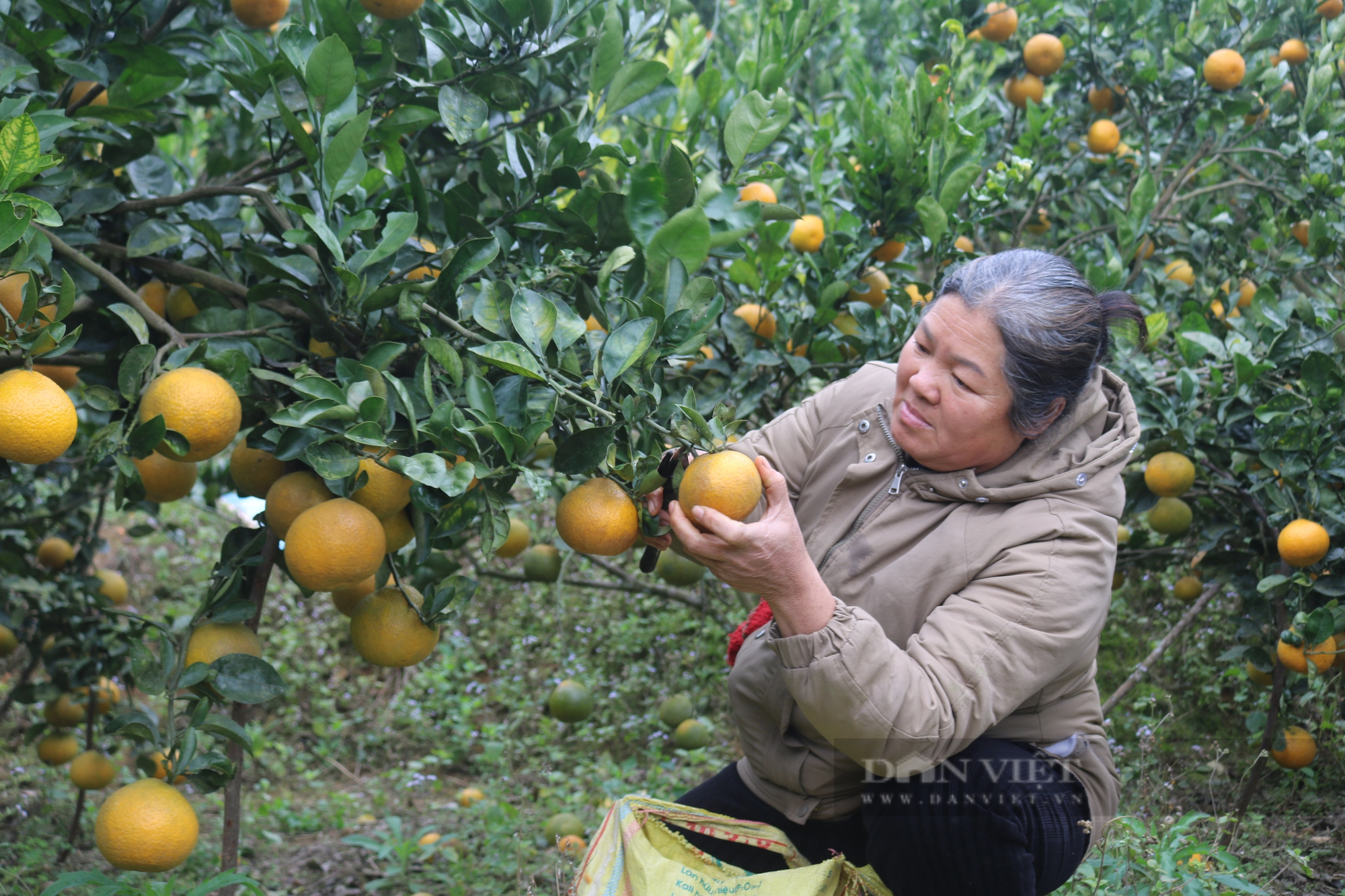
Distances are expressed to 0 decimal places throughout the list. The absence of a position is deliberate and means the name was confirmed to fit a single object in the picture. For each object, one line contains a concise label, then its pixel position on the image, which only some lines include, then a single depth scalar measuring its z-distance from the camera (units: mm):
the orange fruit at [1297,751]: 2328
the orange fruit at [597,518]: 1368
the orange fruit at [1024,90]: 2908
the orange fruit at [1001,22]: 2795
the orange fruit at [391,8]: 1488
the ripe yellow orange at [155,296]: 1702
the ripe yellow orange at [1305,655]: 2064
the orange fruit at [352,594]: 1680
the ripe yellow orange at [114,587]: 2906
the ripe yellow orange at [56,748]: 2647
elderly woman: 1363
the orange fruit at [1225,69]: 2586
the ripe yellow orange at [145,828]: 1499
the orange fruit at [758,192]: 2195
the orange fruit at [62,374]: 1812
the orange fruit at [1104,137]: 2793
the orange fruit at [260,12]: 1814
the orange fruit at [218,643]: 1503
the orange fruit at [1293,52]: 2730
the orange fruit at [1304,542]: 2008
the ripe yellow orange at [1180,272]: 2768
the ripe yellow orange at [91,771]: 2355
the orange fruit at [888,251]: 2229
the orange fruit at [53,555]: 2766
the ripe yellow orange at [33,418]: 1224
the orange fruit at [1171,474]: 2191
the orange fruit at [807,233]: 2182
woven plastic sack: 1614
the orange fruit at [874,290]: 2252
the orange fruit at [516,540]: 2250
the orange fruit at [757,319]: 2119
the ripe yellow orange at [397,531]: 1476
